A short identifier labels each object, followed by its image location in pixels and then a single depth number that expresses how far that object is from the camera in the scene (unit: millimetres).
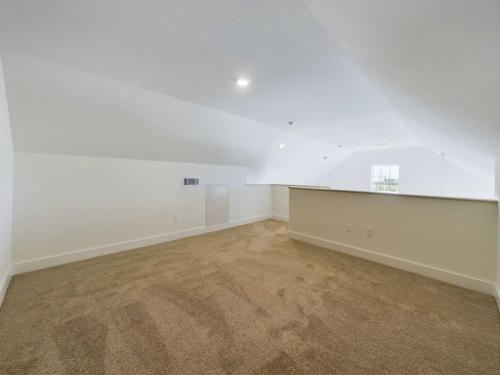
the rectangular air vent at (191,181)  4062
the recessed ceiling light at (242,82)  2227
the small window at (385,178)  7227
